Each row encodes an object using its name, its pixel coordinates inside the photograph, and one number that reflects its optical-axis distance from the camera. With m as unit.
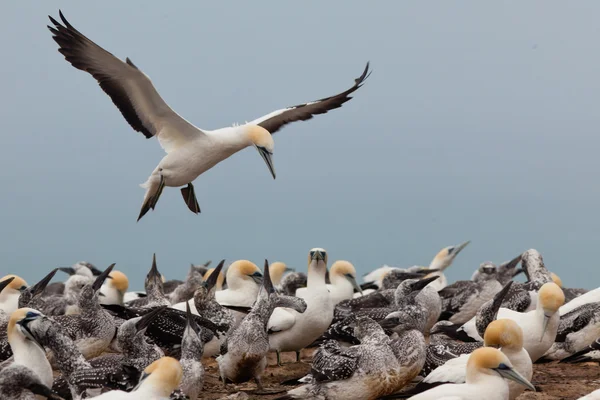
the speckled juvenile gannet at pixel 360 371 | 15.30
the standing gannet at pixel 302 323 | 19.95
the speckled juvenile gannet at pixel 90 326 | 19.05
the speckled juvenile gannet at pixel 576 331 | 21.00
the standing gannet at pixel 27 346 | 14.77
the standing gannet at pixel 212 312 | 19.44
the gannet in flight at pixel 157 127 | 22.89
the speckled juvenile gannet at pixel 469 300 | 25.47
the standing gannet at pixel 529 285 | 23.55
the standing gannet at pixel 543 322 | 18.42
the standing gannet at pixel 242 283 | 22.14
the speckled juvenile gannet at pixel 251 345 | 17.11
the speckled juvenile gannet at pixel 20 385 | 13.55
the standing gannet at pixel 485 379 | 13.04
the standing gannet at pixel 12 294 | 23.91
